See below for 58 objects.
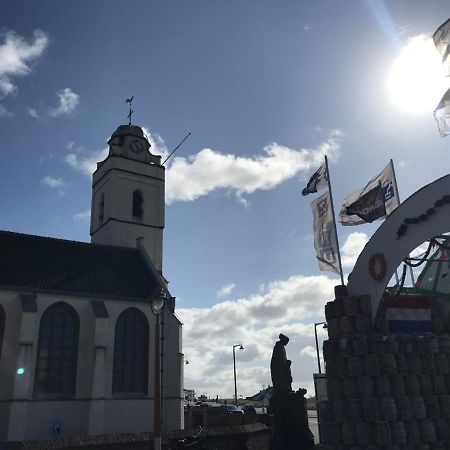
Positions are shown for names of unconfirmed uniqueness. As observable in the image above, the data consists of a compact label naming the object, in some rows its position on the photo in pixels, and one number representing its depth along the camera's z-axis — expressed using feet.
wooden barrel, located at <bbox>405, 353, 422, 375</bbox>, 60.49
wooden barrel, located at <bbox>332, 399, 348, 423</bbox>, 60.39
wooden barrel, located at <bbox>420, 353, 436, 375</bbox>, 61.31
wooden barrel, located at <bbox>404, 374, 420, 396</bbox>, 59.47
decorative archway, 55.31
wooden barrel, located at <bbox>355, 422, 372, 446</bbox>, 57.86
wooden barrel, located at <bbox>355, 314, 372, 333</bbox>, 62.90
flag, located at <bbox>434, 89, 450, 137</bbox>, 52.70
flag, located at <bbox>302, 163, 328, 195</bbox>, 78.02
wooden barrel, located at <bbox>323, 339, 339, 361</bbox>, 63.05
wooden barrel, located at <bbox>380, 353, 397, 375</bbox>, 59.57
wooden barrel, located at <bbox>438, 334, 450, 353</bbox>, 63.26
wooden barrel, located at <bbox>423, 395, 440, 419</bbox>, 59.21
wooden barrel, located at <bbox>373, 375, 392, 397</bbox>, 58.70
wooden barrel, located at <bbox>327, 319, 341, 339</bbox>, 64.80
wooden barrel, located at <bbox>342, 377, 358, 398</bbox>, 60.23
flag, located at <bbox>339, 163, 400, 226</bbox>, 70.44
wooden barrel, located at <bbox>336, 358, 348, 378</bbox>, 61.53
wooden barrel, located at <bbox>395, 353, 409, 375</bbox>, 60.23
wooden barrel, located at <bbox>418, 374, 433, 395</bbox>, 60.23
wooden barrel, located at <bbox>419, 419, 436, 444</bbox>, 57.77
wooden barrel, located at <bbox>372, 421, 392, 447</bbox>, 56.70
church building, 84.53
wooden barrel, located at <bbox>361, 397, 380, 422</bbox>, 58.08
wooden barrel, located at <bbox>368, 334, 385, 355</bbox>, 60.29
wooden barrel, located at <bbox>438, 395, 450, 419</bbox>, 59.47
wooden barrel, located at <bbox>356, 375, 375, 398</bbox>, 59.26
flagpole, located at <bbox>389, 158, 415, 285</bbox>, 69.50
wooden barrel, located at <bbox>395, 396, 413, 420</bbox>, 57.98
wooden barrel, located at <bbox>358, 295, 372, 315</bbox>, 63.52
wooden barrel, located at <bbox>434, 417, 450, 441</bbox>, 58.85
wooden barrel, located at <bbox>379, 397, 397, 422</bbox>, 57.62
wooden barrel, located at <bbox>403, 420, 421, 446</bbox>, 57.53
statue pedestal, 62.13
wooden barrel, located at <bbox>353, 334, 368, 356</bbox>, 60.85
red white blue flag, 64.90
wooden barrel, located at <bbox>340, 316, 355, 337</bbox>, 63.52
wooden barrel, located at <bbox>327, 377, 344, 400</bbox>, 61.62
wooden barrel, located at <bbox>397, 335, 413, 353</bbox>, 61.13
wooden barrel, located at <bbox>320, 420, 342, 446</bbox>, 60.64
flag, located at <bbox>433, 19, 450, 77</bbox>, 52.54
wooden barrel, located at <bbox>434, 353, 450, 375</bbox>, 61.91
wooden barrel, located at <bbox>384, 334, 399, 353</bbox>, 60.59
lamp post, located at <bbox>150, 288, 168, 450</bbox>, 40.29
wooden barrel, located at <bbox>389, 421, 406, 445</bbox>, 56.95
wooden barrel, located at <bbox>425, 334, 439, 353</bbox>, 62.44
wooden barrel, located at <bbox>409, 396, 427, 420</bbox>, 58.29
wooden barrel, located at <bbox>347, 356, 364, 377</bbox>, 60.49
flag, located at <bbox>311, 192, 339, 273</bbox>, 73.67
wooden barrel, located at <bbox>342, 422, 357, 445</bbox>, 59.06
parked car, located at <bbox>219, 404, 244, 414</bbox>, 128.06
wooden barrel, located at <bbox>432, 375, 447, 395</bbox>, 60.71
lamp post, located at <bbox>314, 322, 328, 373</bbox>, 141.90
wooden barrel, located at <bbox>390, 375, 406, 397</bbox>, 59.00
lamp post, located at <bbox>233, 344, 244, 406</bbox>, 181.74
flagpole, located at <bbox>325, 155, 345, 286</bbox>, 71.47
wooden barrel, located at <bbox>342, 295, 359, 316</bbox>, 64.03
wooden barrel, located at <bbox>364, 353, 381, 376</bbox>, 59.62
